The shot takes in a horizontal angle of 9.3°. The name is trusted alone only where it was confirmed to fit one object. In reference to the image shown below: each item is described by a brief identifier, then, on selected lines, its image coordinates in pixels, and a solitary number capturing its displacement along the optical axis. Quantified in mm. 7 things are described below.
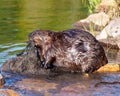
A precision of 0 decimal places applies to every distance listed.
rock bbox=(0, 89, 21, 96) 11475
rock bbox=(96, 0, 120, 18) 22286
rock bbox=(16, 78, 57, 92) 12473
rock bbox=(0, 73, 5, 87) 12808
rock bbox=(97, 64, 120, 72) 14158
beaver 13942
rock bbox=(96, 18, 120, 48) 19313
